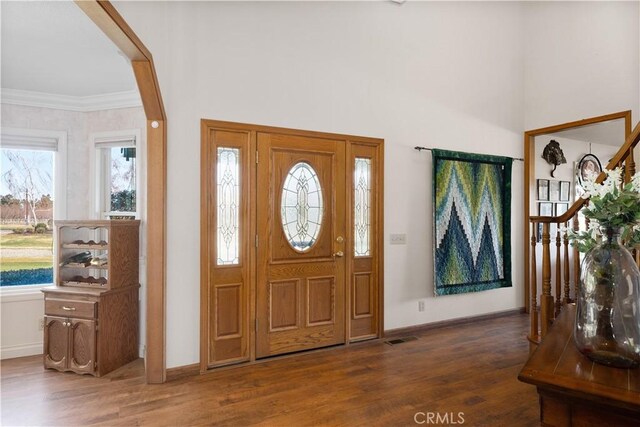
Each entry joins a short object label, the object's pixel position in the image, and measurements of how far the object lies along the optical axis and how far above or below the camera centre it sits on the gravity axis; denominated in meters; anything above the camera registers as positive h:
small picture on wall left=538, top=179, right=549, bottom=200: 5.53 +0.43
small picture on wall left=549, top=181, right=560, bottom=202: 5.67 +0.42
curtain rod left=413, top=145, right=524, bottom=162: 4.30 +0.82
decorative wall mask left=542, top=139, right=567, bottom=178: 5.65 +0.98
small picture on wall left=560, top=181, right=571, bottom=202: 5.82 +0.44
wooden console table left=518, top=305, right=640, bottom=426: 0.97 -0.46
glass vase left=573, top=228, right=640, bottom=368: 1.13 -0.28
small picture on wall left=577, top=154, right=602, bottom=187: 6.13 +0.90
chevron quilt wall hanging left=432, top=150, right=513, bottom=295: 4.43 -0.05
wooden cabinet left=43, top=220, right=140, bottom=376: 3.19 -0.75
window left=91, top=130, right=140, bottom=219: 3.83 +0.46
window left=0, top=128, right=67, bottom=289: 3.76 +0.18
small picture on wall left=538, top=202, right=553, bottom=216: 5.51 +0.14
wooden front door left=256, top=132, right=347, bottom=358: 3.49 -0.24
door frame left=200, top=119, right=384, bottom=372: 3.21 -0.03
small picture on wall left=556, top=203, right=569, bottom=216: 5.79 +0.16
